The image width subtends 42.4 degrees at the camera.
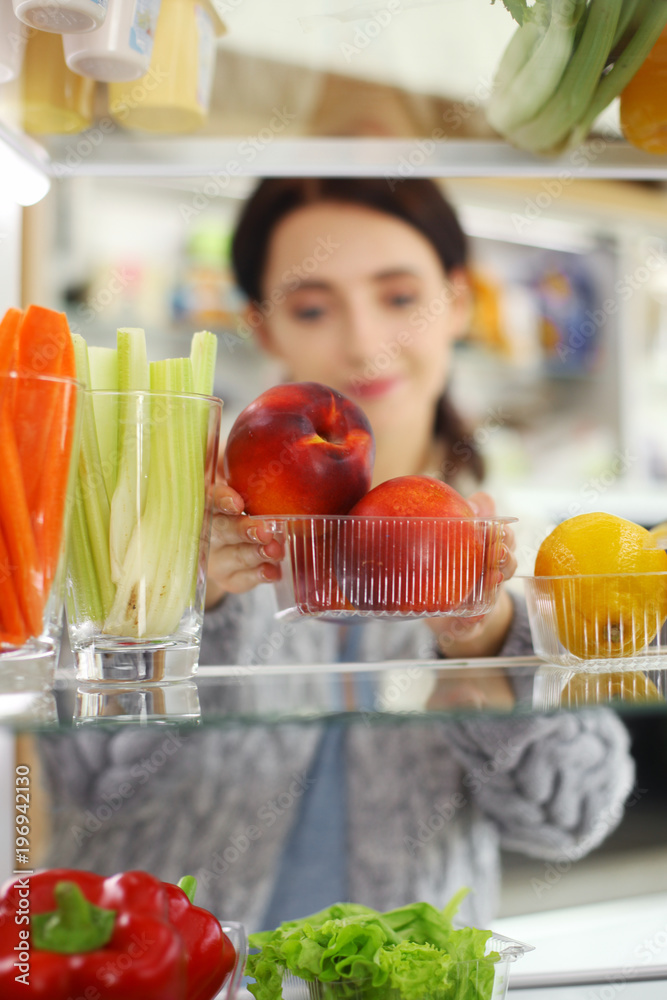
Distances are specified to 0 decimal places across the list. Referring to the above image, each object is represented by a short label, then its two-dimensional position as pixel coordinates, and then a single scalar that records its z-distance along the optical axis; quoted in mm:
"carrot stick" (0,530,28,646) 359
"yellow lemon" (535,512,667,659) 462
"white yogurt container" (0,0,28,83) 468
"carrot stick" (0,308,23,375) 378
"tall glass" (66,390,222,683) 408
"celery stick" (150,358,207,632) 420
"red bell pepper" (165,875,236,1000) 395
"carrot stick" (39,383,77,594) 364
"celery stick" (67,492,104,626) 415
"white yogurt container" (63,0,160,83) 475
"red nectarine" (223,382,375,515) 487
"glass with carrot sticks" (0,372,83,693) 354
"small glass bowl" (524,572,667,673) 462
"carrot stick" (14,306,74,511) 354
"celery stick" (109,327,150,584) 411
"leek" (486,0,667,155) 499
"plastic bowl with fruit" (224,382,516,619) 442
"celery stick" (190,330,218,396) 472
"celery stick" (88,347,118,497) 407
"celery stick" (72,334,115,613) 406
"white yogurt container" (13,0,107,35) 427
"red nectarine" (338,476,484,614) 440
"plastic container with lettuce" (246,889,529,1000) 402
